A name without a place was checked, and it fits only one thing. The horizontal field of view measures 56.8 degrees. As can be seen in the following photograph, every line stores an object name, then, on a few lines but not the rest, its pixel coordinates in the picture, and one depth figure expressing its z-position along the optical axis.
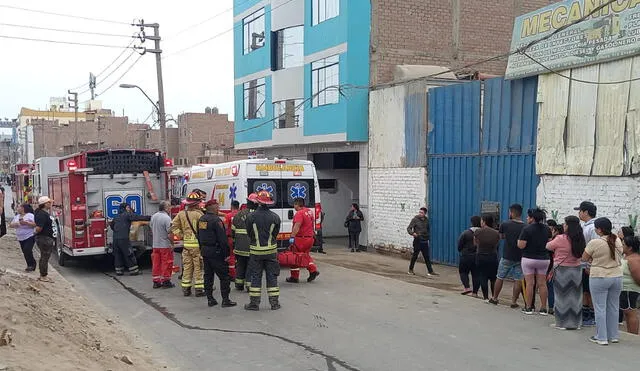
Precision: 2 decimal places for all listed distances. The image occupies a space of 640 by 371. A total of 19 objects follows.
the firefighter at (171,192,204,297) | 9.93
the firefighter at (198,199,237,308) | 9.02
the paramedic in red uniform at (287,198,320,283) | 10.92
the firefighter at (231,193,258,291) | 9.70
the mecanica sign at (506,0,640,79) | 10.29
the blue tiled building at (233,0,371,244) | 18.41
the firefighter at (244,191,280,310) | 8.88
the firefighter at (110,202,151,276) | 12.71
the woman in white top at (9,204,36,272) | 11.40
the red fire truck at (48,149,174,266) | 12.96
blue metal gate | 12.77
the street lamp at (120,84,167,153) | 22.52
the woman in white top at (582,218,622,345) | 7.00
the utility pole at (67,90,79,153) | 47.31
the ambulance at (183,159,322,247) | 12.95
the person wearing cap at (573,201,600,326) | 7.80
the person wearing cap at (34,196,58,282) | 11.10
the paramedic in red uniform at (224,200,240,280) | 10.60
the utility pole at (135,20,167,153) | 22.67
